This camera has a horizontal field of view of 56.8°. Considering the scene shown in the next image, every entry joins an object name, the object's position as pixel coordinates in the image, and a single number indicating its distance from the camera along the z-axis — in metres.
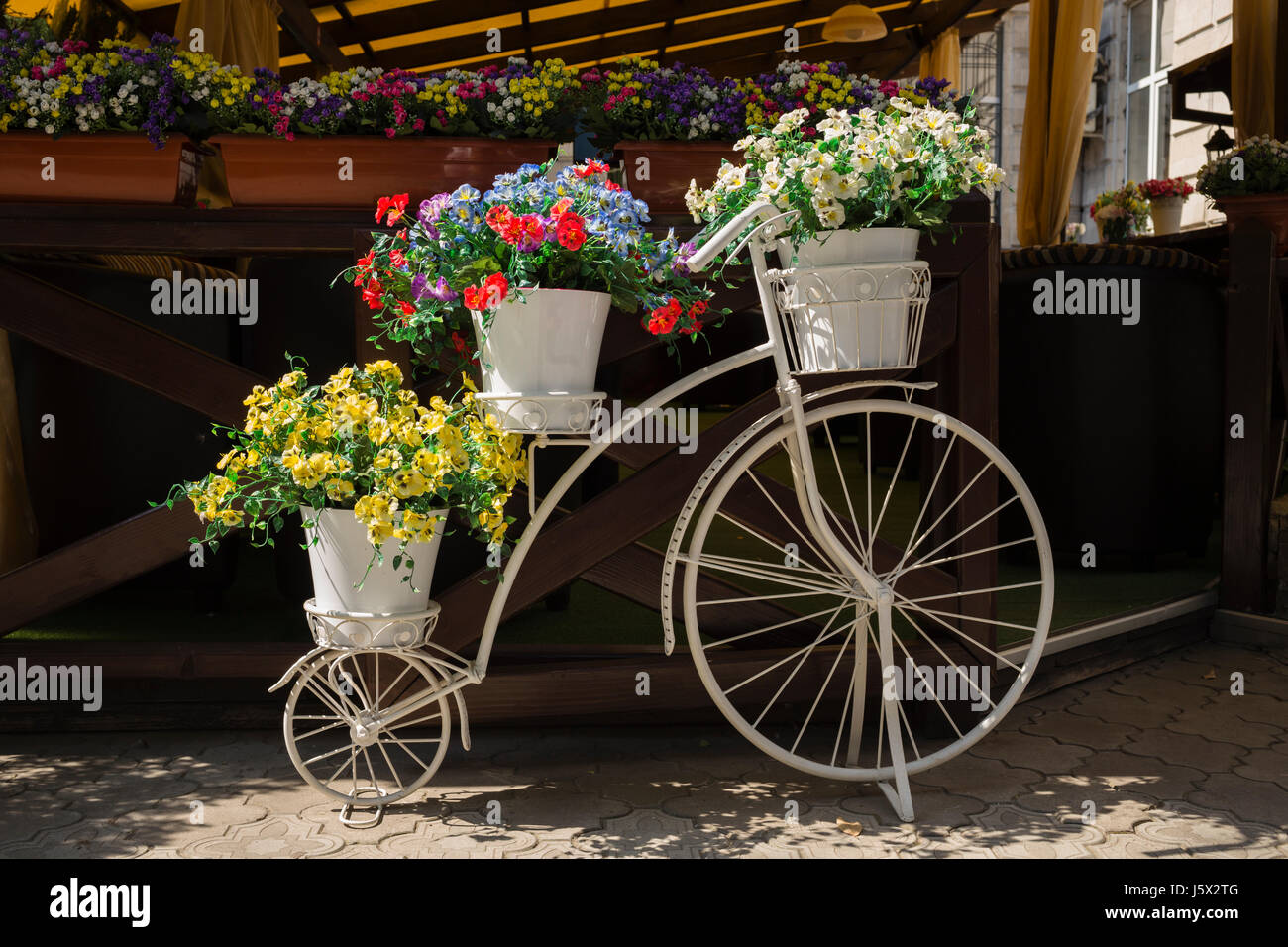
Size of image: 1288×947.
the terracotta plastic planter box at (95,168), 2.65
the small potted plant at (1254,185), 4.50
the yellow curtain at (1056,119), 5.63
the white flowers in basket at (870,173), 2.12
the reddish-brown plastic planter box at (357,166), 2.68
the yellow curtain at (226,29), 4.61
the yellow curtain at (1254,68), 6.05
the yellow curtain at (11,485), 3.26
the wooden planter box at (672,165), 2.74
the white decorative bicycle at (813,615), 2.17
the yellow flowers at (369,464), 2.07
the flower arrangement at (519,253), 1.99
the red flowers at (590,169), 2.10
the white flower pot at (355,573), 2.14
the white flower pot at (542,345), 2.03
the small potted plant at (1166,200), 6.71
